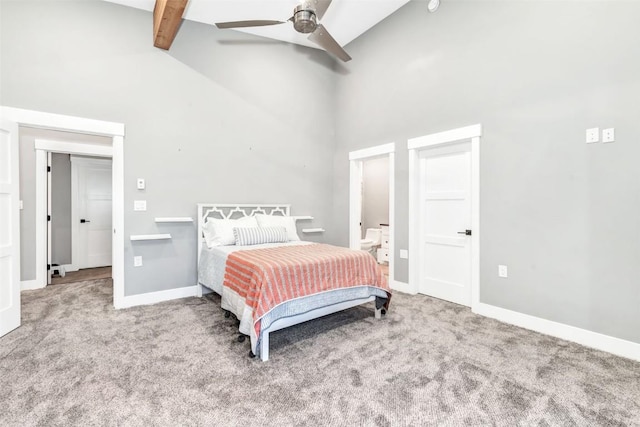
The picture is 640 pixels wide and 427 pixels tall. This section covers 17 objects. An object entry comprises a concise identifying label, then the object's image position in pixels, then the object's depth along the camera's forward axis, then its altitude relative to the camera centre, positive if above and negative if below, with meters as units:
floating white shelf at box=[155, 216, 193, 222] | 3.74 -0.12
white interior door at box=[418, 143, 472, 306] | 3.60 -0.16
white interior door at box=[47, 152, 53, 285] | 4.49 -0.10
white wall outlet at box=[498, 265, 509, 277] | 3.12 -0.65
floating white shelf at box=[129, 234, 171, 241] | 3.58 -0.34
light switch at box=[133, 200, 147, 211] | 3.62 +0.06
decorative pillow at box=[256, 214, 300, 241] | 4.11 -0.17
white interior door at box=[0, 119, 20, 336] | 2.72 -0.20
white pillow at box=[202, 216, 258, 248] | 3.66 -0.25
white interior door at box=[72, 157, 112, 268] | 5.56 -0.02
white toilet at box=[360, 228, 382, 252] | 6.07 -0.64
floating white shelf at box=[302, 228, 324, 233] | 5.03 -0.34
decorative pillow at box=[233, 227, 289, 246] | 3.65 -0.33
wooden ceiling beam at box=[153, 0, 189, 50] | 3.05 +2.14
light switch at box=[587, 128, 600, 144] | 2.52 +0.67
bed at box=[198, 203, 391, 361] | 2.35 -0.63
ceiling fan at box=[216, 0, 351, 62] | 2.61 +1.85
